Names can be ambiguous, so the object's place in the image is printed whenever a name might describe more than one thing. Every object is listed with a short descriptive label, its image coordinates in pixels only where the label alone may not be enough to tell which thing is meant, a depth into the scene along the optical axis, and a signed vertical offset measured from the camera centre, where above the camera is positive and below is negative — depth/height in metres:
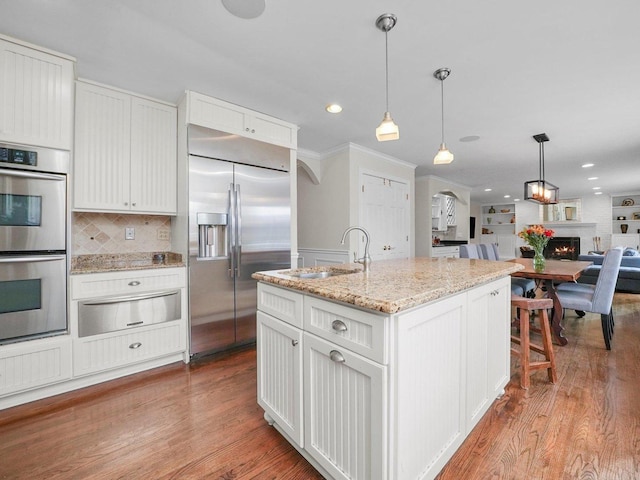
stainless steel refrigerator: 2.69 +0.12
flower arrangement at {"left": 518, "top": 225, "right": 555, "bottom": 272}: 3.40 +0.04
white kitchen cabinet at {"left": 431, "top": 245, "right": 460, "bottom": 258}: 6.40 -0.21
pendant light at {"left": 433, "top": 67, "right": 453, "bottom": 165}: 2.32 +0.80
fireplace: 9.63 -0.23
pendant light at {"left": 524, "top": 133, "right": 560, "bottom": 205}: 3.81 +0.67
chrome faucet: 1.95 -0.13
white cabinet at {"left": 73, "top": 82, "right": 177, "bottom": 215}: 2.42 +0.79
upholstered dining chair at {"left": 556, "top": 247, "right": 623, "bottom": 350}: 2.81 -0.56
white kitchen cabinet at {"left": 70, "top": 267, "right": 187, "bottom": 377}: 2.21 -0.72
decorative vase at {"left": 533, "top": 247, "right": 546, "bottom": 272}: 3.24 -0.23
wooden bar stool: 2.15 -0.74
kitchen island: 1.07 -0.54
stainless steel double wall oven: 1.94 +0.00
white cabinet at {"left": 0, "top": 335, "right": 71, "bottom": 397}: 1.93 -0.83
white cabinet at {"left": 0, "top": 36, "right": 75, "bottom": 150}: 1.96 +1.02
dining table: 2.89 -0.37
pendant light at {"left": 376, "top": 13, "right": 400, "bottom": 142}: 1.76 +0.81
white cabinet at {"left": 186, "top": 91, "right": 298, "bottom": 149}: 2.68 +1.21
